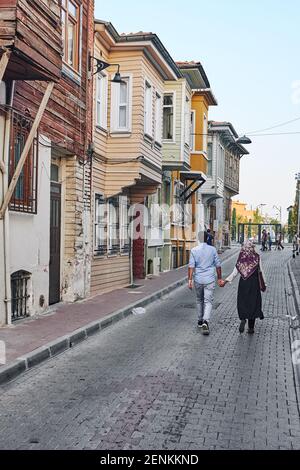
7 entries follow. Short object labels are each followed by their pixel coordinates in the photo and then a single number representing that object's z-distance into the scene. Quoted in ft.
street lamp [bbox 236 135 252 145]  79.61
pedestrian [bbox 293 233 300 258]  121.40
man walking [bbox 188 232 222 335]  32.32
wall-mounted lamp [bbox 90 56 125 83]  45.44
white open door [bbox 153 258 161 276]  71.77
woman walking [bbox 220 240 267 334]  32.76
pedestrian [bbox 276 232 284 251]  156.97
